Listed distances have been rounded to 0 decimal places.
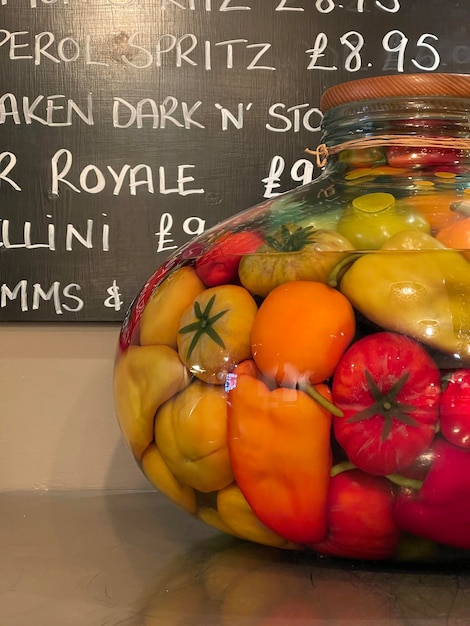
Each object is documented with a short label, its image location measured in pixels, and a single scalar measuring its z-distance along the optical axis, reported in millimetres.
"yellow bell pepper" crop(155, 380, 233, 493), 535
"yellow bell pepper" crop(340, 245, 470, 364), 493
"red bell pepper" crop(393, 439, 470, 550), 492
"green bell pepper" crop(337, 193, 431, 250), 572
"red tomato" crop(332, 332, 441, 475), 488
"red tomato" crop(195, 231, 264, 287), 568
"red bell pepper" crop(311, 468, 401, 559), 503
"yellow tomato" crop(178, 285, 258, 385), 533
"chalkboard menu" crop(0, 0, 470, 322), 893
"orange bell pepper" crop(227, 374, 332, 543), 505
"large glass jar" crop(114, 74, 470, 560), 492
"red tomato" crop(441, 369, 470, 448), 486
